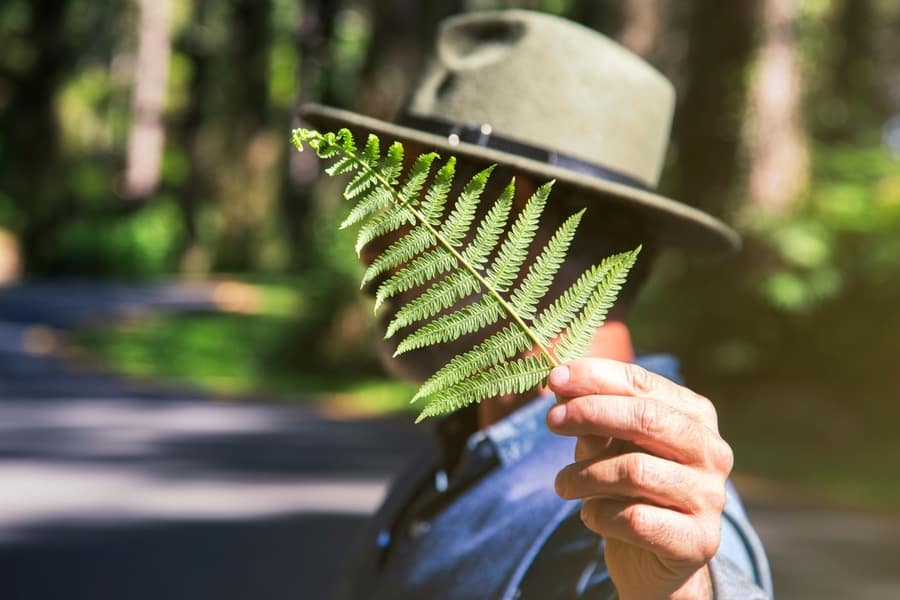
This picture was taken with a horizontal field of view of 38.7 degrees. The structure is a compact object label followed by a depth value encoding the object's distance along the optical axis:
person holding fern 1.12
